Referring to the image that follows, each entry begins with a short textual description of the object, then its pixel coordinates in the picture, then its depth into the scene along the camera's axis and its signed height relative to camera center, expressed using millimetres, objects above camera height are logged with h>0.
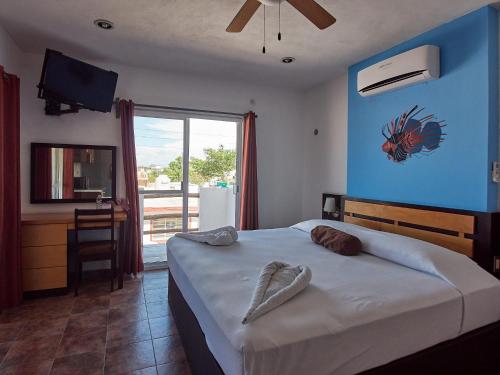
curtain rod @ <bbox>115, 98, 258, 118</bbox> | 3643 +952
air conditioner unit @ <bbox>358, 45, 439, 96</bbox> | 2543 +1027
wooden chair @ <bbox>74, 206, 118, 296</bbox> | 2992 -635
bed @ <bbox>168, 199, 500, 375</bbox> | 1243 -602
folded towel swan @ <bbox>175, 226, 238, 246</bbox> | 2503 -454
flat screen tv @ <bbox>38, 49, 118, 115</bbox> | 2885 +998
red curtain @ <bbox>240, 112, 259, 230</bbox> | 4172 +74
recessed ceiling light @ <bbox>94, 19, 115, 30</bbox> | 2576 +1371
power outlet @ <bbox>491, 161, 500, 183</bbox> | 2260 +96
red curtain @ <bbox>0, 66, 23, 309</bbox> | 2646 -164
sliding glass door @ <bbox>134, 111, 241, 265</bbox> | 3914 +129
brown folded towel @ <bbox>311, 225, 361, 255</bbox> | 2340 -459
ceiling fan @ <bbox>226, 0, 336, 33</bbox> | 1807 +1067
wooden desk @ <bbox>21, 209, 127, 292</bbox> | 2906 -675
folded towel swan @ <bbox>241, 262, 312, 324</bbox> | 1332 -518
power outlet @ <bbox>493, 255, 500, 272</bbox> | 2221 -576
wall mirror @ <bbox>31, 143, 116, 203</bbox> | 3391 +112
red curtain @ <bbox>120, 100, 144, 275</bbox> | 3564 -16
